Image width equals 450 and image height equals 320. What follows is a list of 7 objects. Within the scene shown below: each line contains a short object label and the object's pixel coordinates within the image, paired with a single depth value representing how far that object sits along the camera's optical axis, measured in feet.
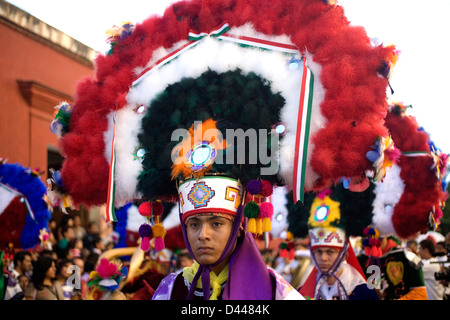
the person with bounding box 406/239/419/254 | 30.66
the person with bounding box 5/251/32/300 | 23.63
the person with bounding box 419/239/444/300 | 27.66
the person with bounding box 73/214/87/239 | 34.82
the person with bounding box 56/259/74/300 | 24.29
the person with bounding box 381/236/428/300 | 21.98
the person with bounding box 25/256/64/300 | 22.94
